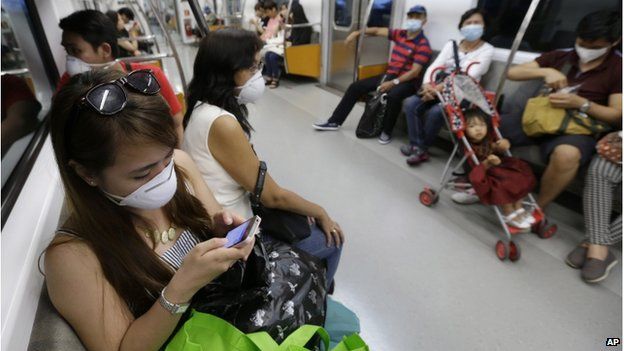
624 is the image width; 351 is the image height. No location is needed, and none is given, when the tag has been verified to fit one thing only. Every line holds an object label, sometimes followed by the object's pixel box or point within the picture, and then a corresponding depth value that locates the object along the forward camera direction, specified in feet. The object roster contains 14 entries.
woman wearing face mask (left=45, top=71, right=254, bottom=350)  2.48
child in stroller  7.00
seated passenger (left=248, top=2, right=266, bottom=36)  23.11
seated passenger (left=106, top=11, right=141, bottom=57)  14.28
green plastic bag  2.69
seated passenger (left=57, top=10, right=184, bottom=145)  6.57
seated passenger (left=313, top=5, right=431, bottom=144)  12.20
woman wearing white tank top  4.25
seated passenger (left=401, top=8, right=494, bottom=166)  10.15
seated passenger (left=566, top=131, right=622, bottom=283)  6.61
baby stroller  7.30
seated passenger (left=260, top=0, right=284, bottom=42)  22.35
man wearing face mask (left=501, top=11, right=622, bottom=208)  7.05
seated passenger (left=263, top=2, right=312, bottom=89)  19.33
